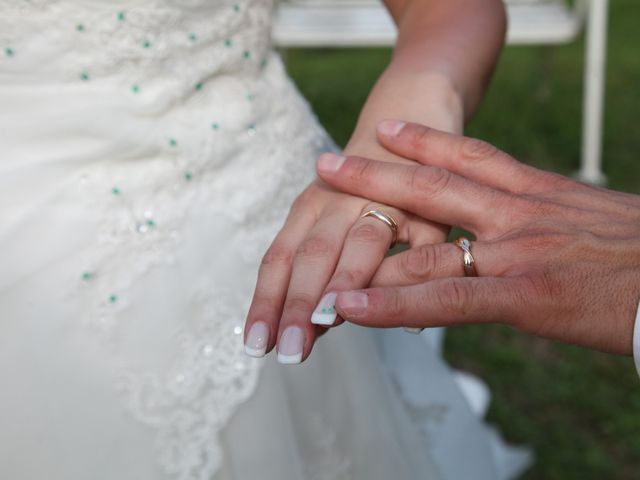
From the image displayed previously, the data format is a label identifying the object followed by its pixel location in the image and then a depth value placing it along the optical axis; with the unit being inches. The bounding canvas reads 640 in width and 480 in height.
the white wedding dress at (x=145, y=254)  36.2
